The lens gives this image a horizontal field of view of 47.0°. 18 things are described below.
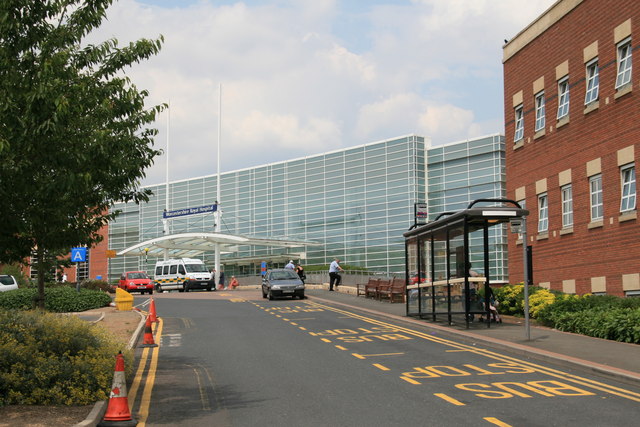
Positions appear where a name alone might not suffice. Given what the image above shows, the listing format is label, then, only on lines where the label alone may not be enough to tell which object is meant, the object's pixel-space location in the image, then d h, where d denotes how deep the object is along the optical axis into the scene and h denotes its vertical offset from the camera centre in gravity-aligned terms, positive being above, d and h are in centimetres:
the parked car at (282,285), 3366 -54
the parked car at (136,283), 4764 -57
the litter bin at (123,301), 2741 -100
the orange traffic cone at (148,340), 1683 -151
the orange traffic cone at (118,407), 826 -150
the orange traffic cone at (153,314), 2219 -123
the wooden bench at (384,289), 3100 -70
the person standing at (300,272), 4087 +7
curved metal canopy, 5769 +257
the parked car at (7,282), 3939 -39
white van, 5122 -15
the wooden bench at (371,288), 3295 -70
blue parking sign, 2798 +75
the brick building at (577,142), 2095 +421
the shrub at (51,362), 950 -124
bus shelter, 1837 +19
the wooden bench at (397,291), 3008 -76
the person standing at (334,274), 3981 -6
